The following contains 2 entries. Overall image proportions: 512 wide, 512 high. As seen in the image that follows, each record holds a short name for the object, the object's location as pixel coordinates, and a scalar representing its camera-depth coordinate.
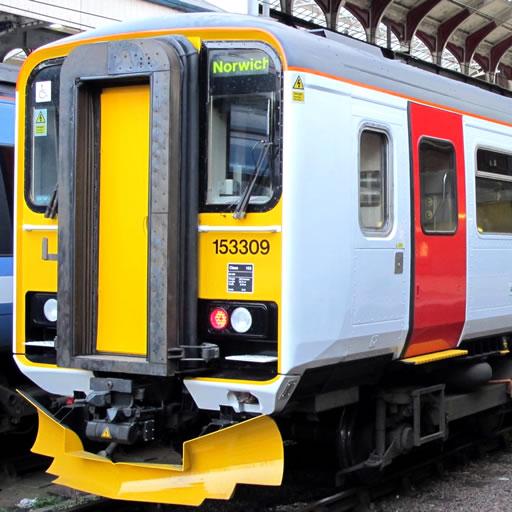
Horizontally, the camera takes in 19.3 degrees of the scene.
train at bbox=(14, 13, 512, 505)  8.44
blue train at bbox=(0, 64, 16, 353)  11.82
